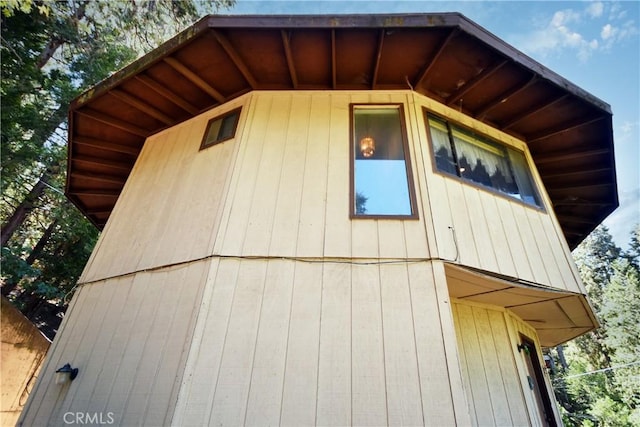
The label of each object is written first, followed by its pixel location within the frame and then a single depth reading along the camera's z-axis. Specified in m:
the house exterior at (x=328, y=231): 2.50
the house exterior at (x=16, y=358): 4.52
